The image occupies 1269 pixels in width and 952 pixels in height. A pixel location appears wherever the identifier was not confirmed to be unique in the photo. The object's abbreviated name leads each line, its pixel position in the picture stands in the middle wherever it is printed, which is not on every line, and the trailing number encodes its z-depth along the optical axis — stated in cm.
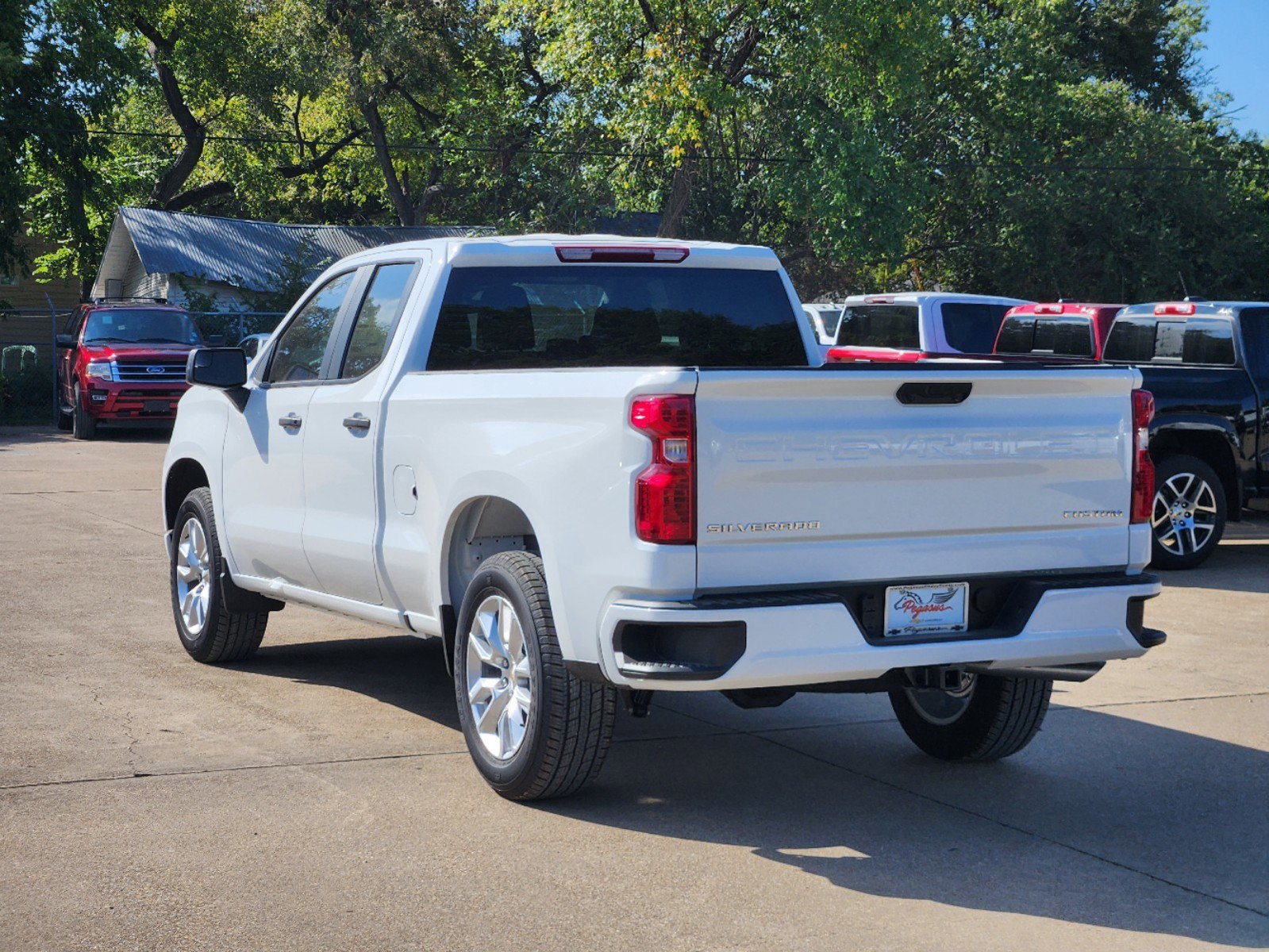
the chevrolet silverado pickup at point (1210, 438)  1209
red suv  2506
